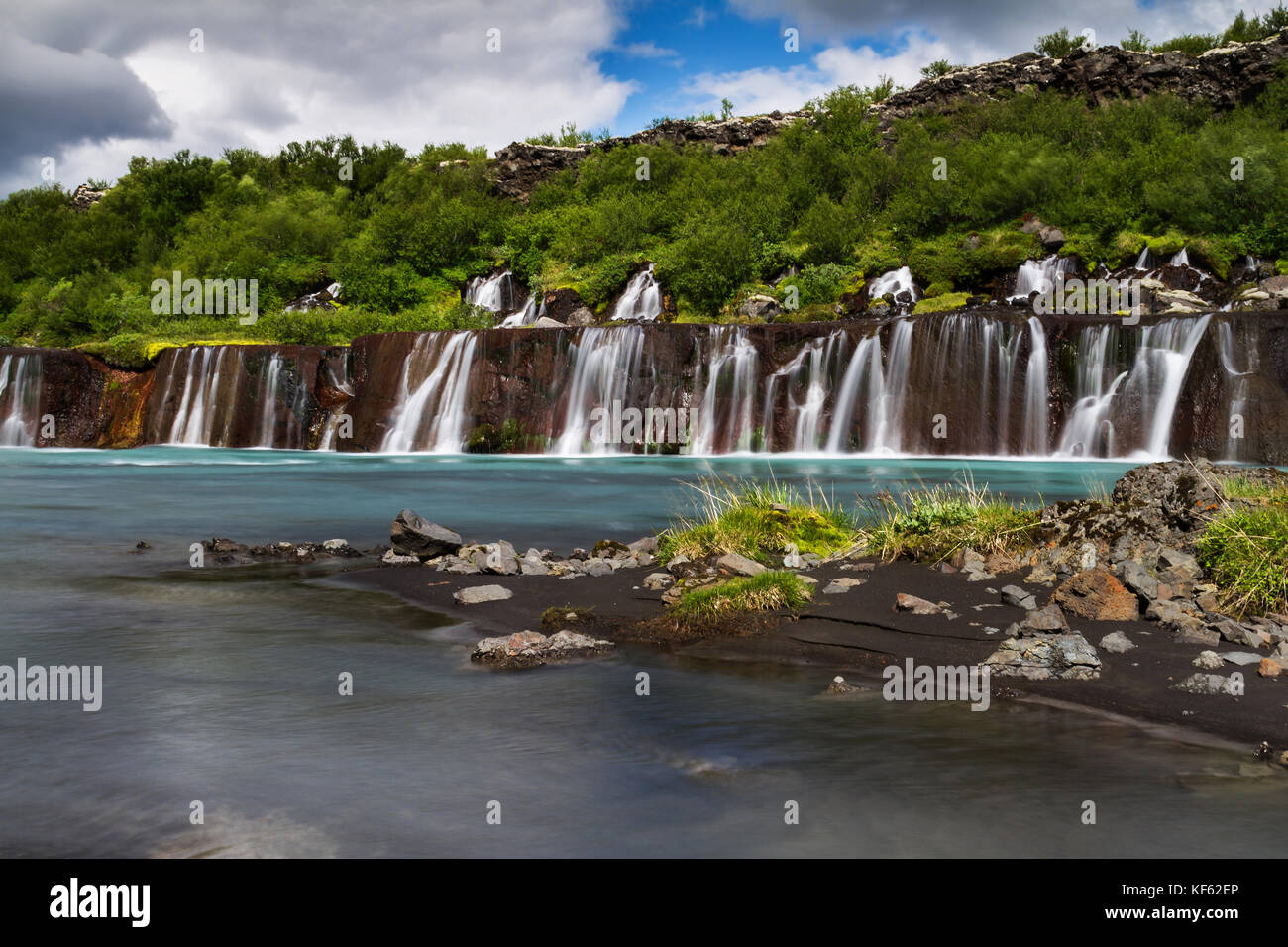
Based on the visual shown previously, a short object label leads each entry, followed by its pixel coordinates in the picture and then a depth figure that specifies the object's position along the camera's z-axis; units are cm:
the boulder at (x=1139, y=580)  819
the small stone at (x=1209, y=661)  688
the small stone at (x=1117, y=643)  742
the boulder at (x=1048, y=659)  713
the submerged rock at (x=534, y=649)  802
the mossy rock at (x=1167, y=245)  3600
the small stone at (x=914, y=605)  858
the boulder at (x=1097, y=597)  812
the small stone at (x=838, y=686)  714
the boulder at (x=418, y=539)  1235
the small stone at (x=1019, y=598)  849
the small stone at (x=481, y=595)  1013
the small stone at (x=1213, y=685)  651
